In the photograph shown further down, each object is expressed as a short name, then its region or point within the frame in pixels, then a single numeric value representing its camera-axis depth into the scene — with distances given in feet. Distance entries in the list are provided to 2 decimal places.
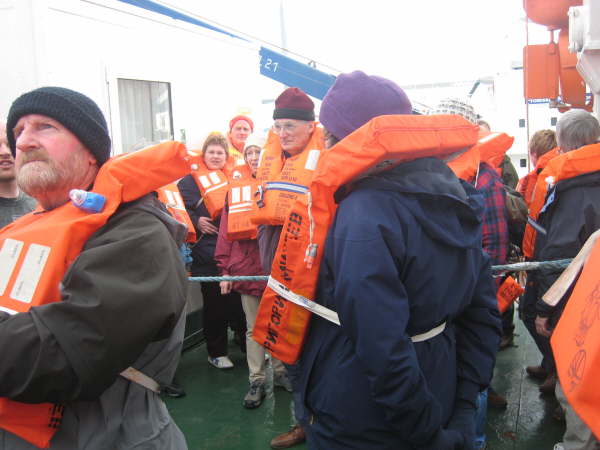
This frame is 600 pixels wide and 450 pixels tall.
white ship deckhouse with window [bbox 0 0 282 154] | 12.68
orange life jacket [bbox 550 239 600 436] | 2.96
